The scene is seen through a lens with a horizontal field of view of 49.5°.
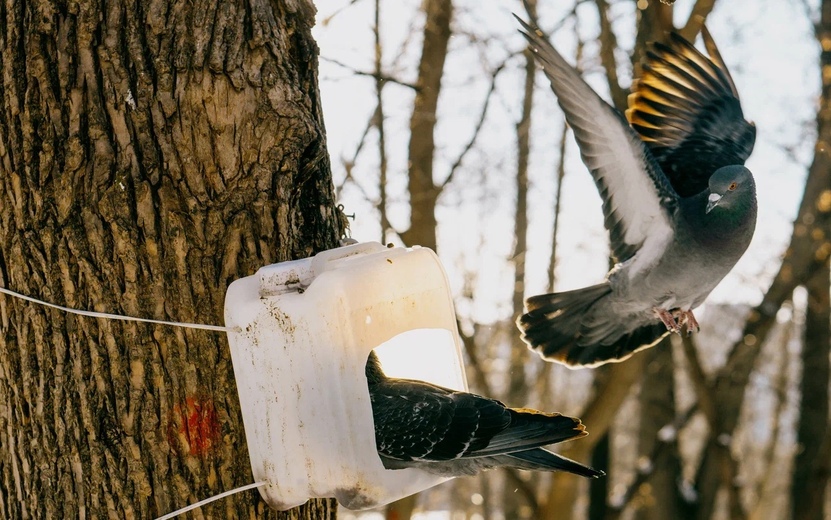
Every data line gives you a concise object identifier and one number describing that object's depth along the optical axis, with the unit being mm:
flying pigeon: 3686
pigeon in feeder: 2154
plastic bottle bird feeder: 2115
